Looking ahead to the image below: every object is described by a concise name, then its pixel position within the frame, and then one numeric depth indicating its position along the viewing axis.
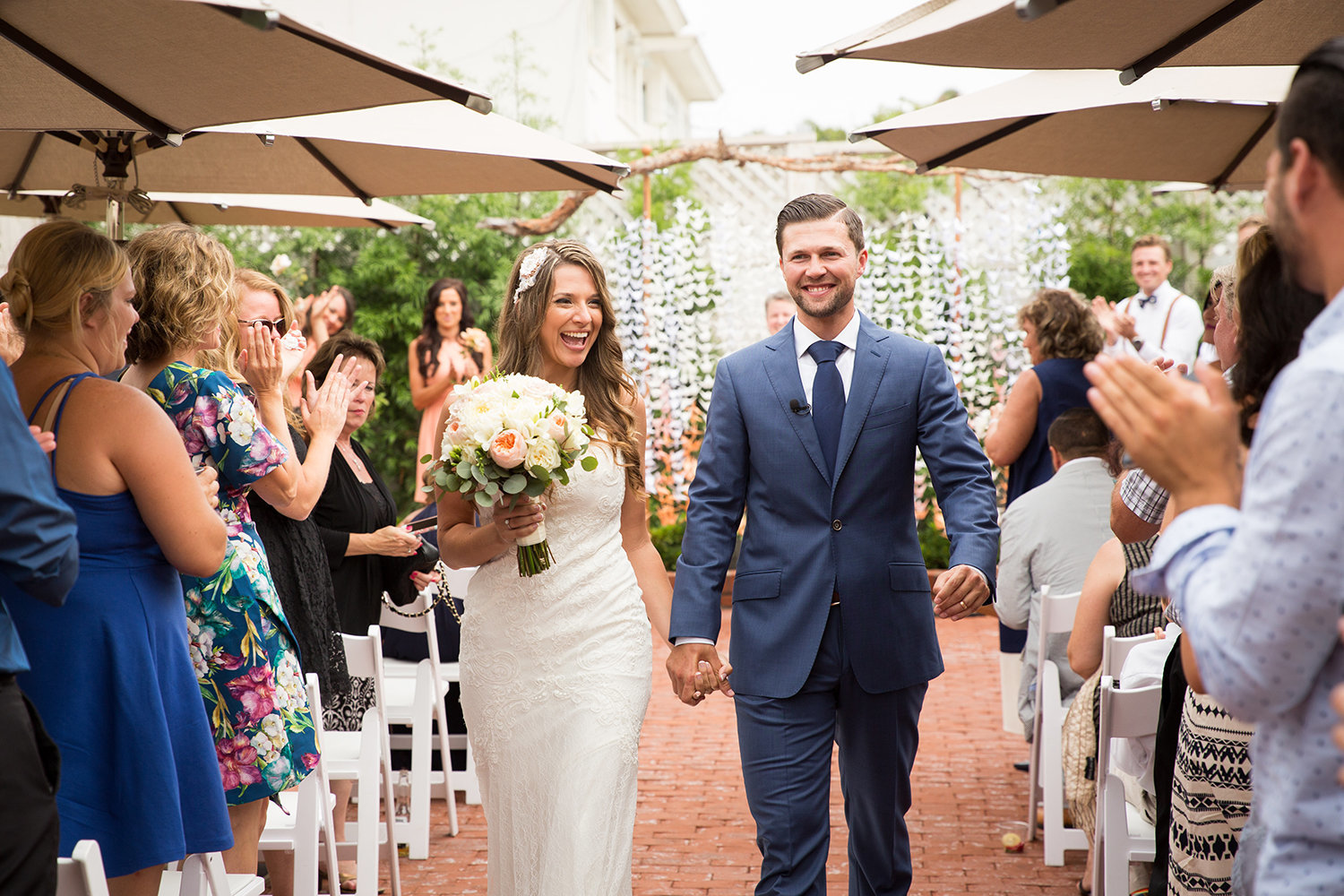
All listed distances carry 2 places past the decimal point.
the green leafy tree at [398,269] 12.55
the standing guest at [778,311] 10.54
